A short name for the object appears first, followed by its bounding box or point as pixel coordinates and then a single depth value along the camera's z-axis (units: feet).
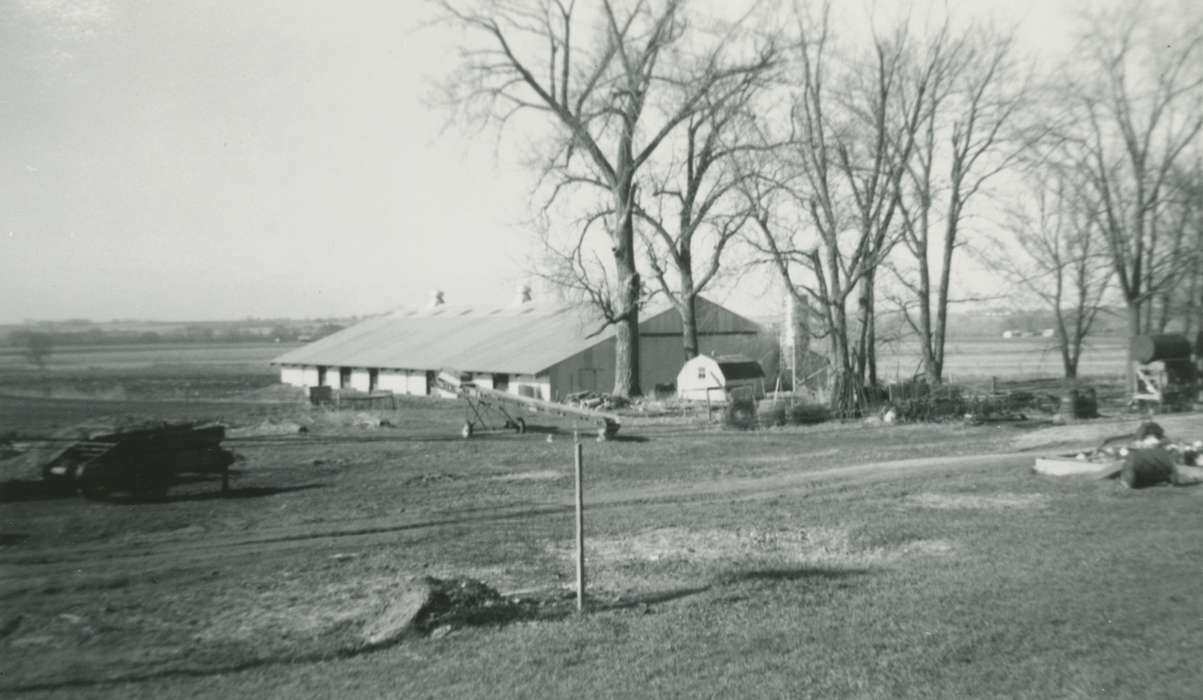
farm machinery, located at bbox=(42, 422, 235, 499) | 60.08
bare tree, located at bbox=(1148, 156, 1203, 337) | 111.96
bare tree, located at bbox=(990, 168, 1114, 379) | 130.41
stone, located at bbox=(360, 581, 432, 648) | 30.01
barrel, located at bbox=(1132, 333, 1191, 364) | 107.34
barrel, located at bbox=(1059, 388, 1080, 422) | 95.61
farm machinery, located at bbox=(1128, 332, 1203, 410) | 102.83
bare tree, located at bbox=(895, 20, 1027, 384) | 136.05
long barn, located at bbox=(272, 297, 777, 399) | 157.48
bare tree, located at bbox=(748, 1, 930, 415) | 113.50
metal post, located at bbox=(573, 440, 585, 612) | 30.94
